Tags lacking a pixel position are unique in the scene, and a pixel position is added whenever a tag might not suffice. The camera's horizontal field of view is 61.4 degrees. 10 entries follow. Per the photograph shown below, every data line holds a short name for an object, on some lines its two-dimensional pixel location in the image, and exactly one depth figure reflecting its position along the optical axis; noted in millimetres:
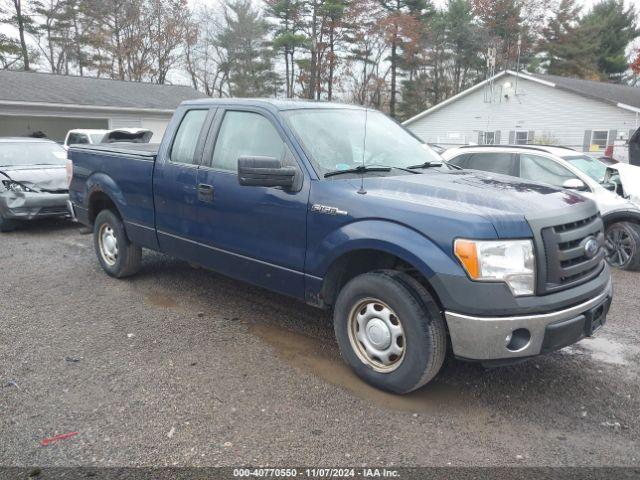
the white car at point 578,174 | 7047
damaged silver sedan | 8758
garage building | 21266
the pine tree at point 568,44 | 41438
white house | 24938
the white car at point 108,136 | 13922
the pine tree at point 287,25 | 36906
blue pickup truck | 3115
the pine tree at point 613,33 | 43531
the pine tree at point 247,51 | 41844
